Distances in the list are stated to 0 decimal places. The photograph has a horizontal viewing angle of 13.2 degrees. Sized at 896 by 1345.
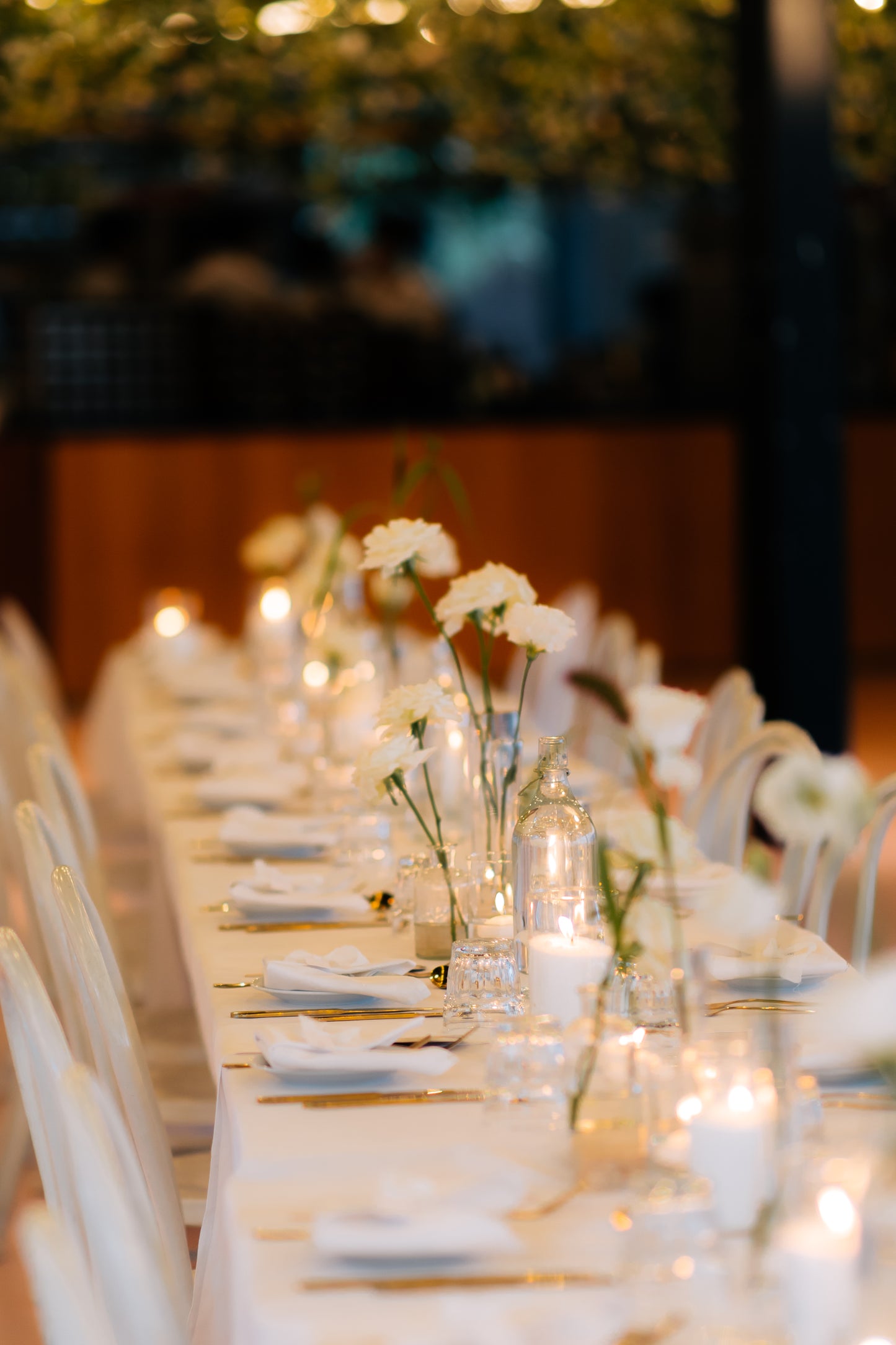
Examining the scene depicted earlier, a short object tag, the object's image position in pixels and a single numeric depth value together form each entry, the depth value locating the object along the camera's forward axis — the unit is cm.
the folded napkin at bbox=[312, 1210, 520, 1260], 346
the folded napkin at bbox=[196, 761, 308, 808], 542
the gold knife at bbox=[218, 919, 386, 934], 456
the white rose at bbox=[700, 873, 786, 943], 339
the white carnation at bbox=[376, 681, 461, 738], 415
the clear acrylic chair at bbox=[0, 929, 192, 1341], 376
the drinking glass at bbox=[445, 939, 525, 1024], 406
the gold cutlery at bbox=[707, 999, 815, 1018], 411
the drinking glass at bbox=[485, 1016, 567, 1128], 379
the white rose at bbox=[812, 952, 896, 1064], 316
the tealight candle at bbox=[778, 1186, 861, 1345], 329
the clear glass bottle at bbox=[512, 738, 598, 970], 422
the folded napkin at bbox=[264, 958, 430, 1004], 411
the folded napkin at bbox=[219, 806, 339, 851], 502
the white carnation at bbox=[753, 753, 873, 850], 331
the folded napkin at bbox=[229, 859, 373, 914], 460
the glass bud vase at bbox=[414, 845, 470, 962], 433
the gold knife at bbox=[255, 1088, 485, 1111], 383
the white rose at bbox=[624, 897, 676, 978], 362
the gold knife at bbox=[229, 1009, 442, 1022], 410
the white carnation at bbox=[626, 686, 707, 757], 354
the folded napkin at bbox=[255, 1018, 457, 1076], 386
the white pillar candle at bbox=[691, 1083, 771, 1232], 347
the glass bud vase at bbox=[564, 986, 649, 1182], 363
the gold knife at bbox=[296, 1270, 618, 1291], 344
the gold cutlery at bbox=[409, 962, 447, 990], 423
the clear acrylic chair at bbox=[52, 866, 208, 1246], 419
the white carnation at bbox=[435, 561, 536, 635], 433
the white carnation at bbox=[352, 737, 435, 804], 413
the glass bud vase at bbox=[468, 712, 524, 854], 445
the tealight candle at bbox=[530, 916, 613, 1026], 396
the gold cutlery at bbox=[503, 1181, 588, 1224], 355
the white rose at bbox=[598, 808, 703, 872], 357
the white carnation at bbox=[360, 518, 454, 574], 442
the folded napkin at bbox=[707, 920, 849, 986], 419
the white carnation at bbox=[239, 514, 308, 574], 703
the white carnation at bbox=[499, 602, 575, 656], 426
